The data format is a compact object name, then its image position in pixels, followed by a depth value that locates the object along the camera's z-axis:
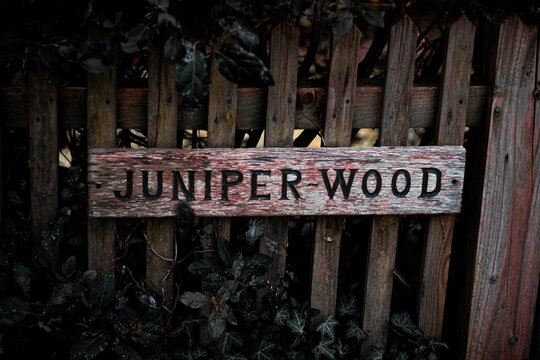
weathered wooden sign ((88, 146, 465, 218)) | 2.66
